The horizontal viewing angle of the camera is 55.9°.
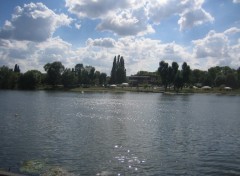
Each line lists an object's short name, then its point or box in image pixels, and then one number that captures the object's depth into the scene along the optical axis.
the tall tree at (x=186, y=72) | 129.97
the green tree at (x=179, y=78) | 129.80
